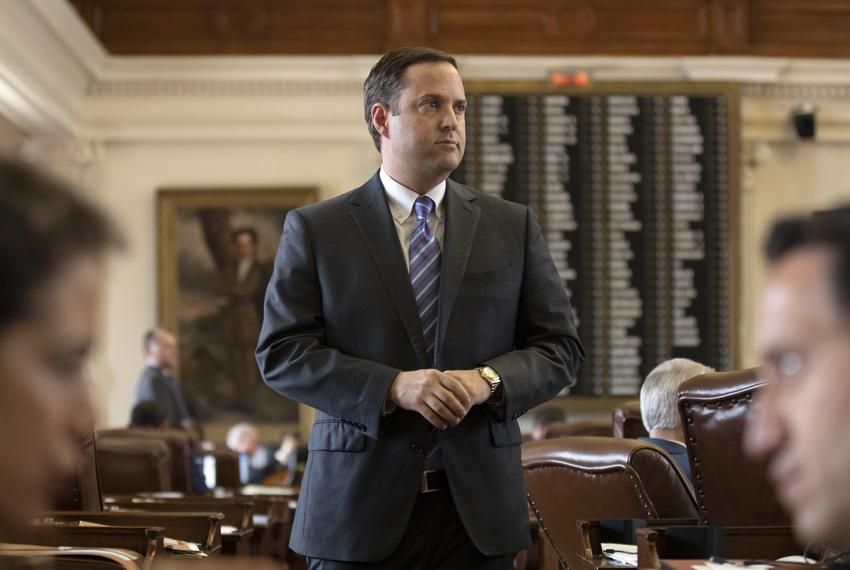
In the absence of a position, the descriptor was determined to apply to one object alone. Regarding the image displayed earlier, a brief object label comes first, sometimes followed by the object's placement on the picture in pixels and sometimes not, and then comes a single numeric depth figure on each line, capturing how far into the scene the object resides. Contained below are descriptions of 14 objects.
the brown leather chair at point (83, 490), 7.32
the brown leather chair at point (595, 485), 6.52
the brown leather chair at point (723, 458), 5.81
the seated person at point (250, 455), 16.15
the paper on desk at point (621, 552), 5.77
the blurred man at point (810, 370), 1.93
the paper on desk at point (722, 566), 3.36
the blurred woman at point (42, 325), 1.70
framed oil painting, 18.76
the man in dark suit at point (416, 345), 5.07
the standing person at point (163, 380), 15.74
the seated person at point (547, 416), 14.98
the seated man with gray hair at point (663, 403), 8.24
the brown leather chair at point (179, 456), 12.20
